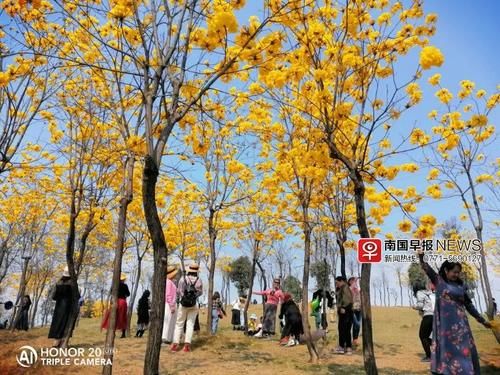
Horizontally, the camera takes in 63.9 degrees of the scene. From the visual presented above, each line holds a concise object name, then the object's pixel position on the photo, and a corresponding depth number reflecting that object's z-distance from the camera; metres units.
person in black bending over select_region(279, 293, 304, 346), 9.69
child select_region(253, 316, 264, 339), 12.51
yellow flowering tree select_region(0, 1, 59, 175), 4.91
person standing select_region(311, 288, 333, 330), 11.80
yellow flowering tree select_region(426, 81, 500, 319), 7.20
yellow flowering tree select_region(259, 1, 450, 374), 4.73
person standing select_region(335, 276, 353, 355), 8.14
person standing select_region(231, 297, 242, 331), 17.25
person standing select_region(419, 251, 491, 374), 4.02
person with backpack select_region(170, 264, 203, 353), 7.50
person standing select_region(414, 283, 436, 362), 7.05
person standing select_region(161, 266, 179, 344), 8.06
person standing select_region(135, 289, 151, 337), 10.75
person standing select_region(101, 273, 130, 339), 9.06
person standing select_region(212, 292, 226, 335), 13.33
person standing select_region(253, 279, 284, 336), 11.22
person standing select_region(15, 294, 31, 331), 14.31
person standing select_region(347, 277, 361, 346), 9.29
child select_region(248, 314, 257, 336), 16.17
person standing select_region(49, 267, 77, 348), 7.73
